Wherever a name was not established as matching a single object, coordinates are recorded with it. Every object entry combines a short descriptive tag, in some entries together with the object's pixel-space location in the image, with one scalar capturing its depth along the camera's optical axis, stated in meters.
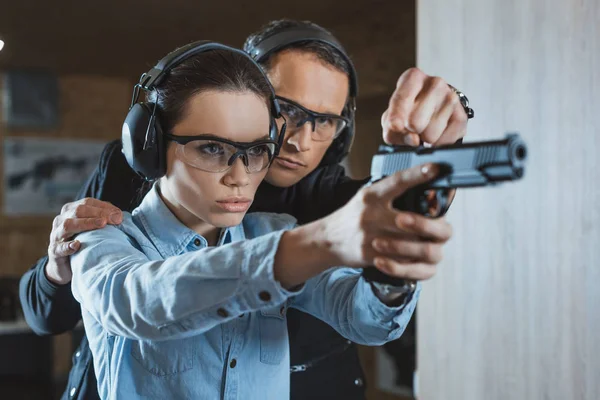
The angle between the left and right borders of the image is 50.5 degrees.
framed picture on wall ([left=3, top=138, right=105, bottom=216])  6.05
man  1.05
